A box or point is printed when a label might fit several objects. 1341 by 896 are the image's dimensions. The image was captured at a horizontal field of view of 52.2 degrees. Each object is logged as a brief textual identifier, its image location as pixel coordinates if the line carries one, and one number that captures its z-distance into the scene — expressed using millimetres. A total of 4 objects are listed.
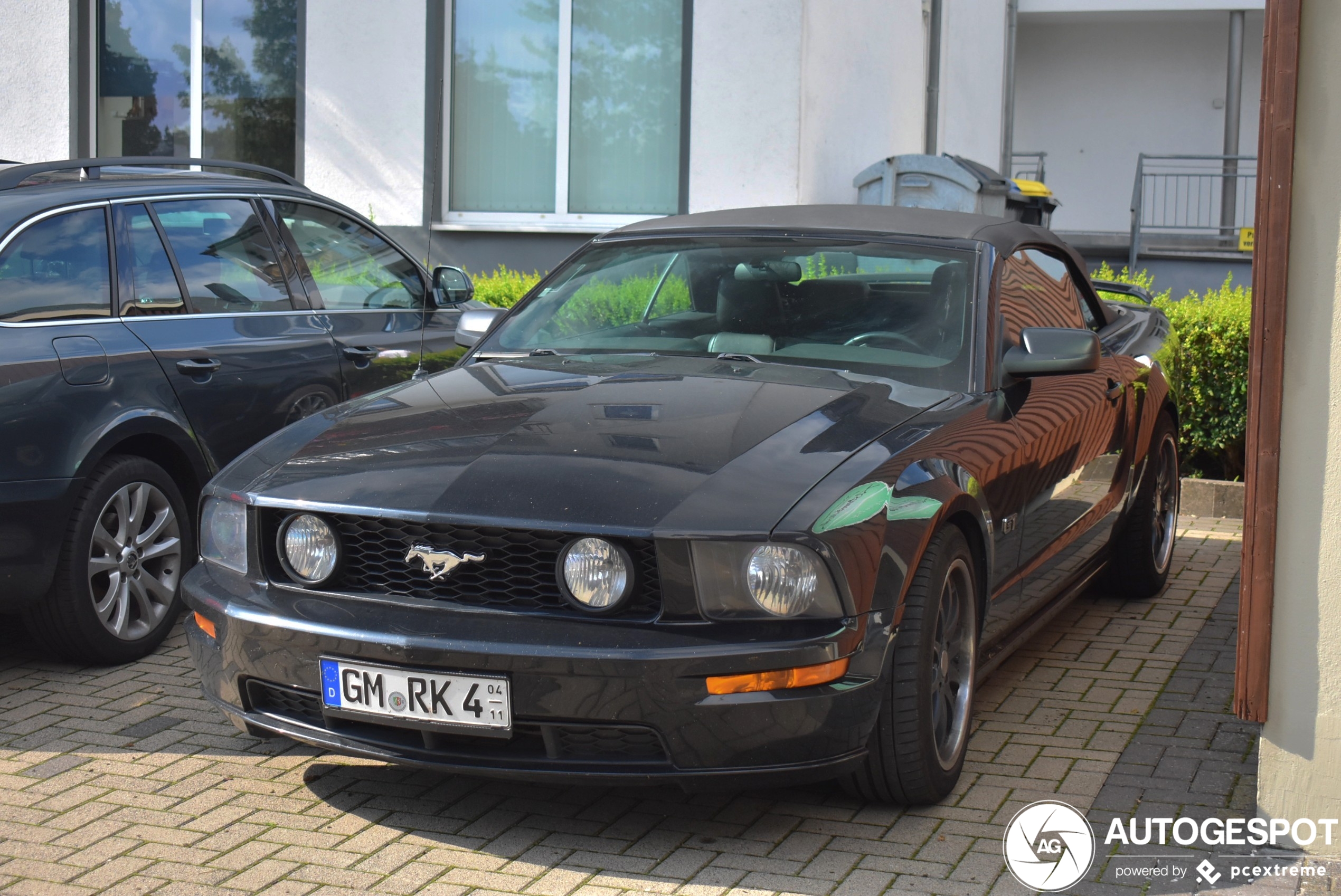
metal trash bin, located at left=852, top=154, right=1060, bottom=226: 10805
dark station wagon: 4391
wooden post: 3234
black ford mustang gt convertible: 3004
